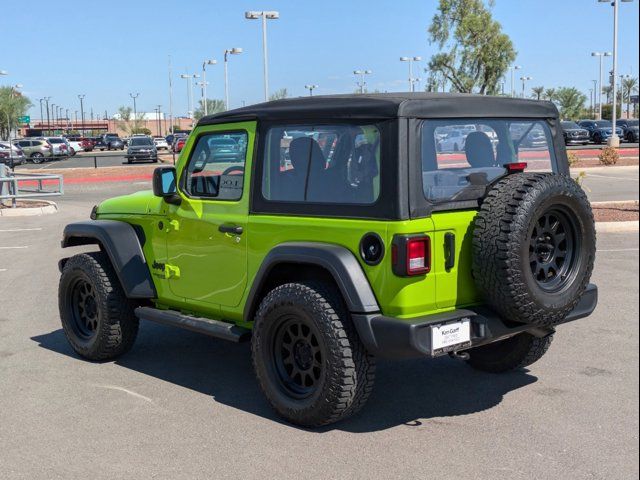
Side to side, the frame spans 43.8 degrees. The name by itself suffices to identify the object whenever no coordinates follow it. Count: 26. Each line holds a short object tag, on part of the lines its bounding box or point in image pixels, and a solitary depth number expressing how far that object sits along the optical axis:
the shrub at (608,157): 27.75
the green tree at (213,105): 103.53
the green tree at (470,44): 51.09
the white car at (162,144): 67.00
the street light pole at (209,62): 58.24
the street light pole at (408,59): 67.81
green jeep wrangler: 4.36
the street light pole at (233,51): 43.77
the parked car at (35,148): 53.22
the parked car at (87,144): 78.81
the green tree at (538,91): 90.00
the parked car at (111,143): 77.88
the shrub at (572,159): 17.89
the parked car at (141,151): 44.12
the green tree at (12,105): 80.25
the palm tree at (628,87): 113.19
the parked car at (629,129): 50.54
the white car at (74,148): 62.12
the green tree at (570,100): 92.69
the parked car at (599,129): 49.16
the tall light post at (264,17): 36.53
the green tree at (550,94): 94.70
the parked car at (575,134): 47.03
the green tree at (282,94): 69.68
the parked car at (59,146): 57.05
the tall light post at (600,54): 81.54
